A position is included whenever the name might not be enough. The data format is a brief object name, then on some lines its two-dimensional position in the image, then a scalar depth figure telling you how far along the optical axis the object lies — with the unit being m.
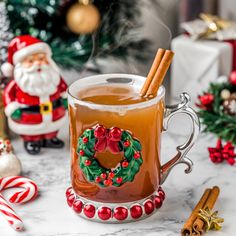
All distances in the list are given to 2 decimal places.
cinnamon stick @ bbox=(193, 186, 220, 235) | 0.53
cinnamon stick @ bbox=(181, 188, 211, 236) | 0.53
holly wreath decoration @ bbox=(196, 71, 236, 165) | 0.67
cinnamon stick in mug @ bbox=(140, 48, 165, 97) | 0.55
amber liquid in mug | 0.52
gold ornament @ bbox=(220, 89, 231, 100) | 0.74
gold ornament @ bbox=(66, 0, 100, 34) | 0.78
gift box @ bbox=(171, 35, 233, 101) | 0.80
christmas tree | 0.77
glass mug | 0.52
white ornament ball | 0.63
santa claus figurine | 0.66
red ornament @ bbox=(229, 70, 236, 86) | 0.77
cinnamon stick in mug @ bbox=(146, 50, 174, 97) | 0.55
